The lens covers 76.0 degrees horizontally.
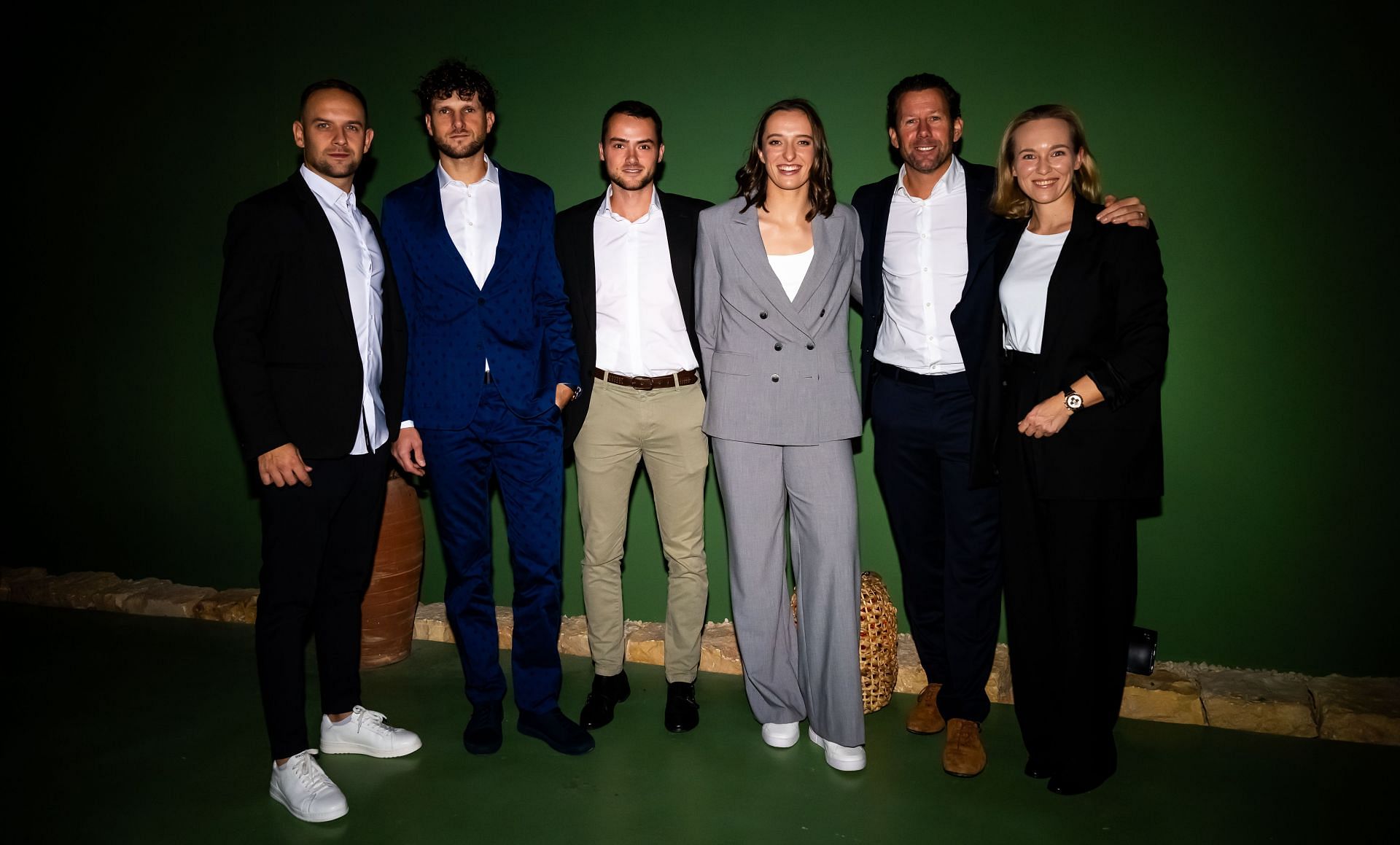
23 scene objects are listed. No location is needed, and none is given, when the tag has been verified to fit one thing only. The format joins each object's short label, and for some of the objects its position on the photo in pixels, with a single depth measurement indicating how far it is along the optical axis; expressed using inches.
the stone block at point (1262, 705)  124.6
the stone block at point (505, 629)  162.7
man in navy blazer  115.3
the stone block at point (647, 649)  155.0
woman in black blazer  102.6
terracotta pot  152.8
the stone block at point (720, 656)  149.8
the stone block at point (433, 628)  167.2
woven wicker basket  132.2
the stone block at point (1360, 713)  121.0
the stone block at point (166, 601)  182.9
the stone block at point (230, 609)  179.2
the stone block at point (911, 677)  141.6
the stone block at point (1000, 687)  137.4
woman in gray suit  111.7
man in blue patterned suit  116.6
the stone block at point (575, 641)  159.6
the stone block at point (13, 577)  193.2
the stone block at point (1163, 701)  129.0
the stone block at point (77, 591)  187.6
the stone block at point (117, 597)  186.1
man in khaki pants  125.9
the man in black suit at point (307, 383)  103.6
